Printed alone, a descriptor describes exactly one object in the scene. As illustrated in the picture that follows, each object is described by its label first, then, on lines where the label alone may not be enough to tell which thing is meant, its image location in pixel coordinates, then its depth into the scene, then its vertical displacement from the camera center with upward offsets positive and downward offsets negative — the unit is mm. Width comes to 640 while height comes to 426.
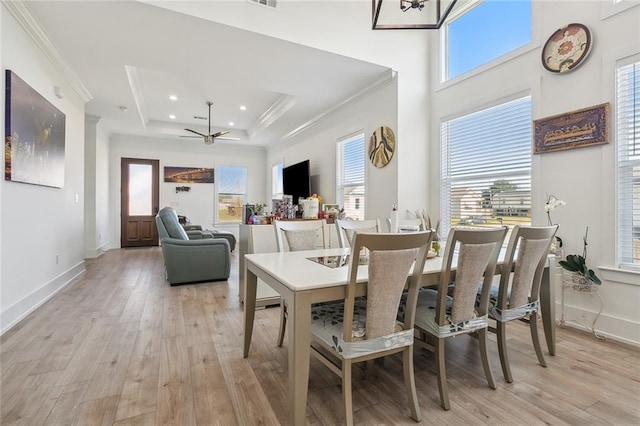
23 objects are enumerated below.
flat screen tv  6184 +675
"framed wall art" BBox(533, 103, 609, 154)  2623 +757
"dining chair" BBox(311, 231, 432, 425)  1459 -511
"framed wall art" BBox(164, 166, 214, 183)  8289 +1037
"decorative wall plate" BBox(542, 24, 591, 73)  2738 +1520
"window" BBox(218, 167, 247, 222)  8906 +587
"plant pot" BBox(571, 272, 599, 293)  2691 -642
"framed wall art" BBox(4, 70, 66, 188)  2686 +767
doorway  7906 +285
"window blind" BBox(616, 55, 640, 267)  2480 +432
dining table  1468 -408
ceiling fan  6192 +1548
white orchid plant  2653 +51
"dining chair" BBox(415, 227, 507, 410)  1705 -487
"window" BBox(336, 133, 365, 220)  5000 +622
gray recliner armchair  4266 -614
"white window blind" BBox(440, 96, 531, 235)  3254 +529
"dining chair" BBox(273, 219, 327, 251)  2650 -195
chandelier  3871 +2633
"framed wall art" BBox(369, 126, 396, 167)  4188 +934
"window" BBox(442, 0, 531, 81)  3291 +2117
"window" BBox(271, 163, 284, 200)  8195 +848
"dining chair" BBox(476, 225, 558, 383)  1962 -449
